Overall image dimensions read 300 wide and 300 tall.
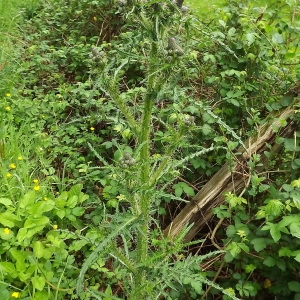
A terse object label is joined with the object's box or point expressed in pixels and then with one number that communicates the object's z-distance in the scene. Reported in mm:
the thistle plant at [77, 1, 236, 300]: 1368
